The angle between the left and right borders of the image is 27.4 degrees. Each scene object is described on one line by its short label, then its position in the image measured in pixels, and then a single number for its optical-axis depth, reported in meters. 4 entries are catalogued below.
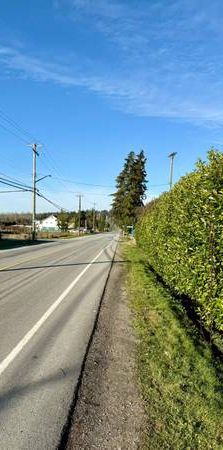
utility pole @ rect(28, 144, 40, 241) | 54.94
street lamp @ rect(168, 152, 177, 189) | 37.44
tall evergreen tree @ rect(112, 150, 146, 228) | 67.25
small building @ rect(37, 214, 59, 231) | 179.12
